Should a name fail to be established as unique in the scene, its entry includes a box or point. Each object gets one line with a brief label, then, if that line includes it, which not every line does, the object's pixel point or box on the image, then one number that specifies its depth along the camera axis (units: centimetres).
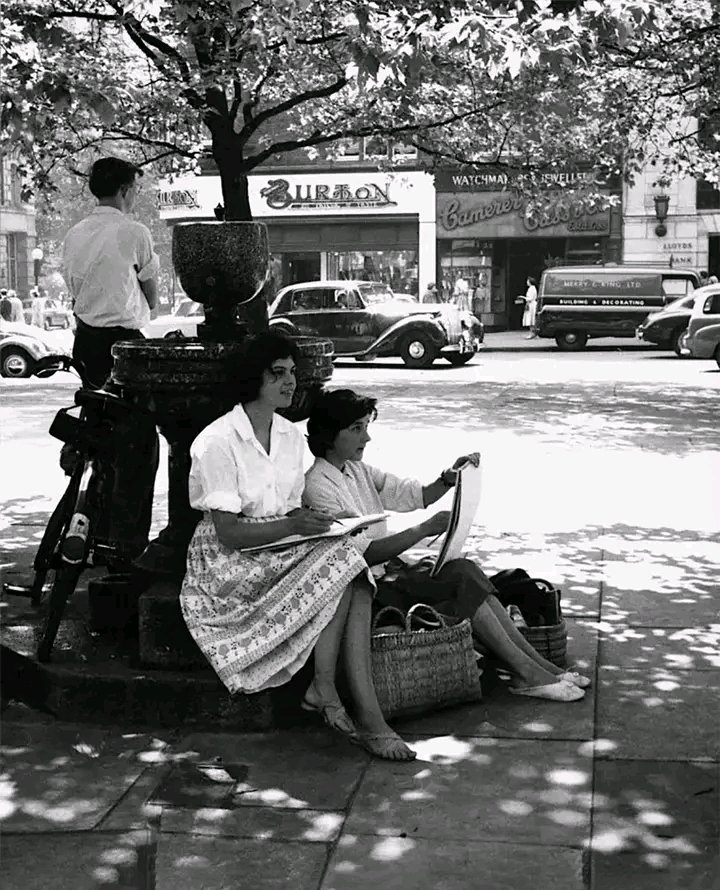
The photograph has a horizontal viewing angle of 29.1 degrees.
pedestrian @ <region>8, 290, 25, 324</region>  2919
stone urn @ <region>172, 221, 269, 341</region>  576
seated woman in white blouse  486
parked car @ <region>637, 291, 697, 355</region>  2995
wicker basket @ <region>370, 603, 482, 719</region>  498
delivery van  3238
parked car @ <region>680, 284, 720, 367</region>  2639
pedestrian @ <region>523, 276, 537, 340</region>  3875
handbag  564
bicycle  548
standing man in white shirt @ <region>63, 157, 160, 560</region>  684
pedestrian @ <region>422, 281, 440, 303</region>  3450
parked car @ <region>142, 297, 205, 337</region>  2831
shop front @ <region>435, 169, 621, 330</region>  4031
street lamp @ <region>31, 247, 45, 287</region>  5212
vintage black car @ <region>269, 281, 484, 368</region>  2714
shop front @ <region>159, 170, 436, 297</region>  4162
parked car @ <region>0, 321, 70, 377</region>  2541
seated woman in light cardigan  525
